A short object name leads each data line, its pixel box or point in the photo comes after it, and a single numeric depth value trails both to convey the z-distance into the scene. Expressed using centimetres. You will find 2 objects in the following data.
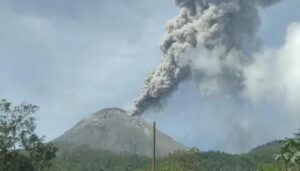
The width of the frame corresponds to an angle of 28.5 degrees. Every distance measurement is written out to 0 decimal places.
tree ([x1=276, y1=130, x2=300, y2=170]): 5501
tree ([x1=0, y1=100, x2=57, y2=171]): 5997
